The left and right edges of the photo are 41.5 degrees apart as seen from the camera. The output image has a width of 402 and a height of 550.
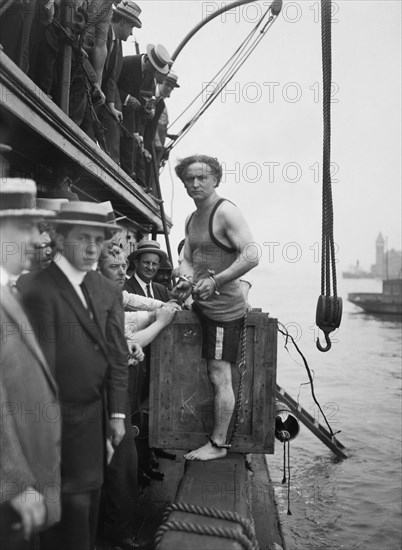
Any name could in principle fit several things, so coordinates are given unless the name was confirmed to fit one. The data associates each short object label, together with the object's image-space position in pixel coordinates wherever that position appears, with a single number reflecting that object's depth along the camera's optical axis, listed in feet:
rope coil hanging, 11.61
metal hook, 12.45
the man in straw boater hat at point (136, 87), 26.17
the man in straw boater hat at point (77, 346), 6.25
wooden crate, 12.73
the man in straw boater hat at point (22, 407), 5.58
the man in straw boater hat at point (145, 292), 14.39
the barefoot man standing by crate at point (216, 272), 10.50
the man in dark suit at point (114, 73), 21.68
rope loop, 8.19
